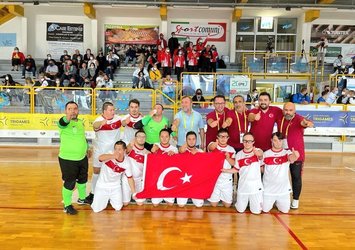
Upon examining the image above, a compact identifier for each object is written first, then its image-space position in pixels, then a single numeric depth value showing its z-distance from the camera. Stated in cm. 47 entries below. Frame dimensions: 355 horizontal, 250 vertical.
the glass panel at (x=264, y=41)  1972
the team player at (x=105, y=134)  565
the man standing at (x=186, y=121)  602
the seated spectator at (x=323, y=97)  1282
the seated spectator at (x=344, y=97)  1215
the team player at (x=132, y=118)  581
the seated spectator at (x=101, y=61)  1652
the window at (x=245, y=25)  1945
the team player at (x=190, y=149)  559
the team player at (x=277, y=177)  550
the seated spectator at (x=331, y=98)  1257
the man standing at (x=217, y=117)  578
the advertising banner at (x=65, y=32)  1859
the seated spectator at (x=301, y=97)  1311
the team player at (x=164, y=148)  562
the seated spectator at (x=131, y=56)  1829
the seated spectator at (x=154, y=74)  1538
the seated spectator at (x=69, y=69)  1526
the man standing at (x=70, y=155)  524
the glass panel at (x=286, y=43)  1955
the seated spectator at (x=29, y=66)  1648
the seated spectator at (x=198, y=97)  1274
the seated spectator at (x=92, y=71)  1562
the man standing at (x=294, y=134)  559
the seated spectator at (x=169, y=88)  1348
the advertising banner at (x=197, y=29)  1878
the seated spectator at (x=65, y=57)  1628
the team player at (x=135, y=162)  563
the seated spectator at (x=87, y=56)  1634
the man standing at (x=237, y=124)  578
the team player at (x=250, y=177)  543
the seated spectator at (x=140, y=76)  1393
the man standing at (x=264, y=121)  561
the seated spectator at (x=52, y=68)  1605
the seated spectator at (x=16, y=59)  1695
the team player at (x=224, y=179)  560
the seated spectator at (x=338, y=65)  1648
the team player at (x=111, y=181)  541
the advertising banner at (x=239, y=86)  1420
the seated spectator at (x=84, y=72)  1546
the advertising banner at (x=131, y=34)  1870
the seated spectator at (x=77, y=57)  1627
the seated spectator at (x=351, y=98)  1205
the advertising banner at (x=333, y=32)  1909
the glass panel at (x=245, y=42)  1939
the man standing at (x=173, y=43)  1733
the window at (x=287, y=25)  1946
